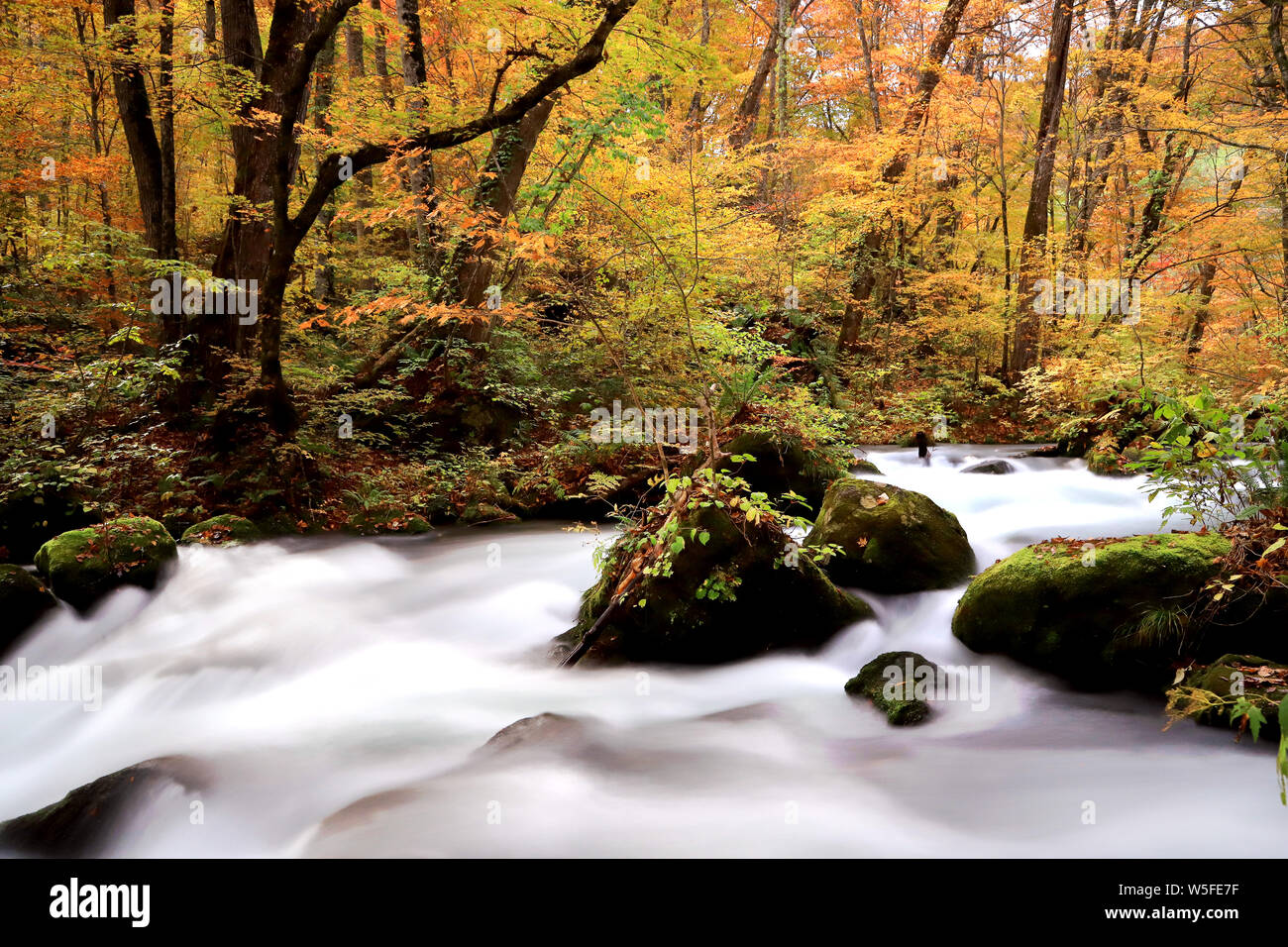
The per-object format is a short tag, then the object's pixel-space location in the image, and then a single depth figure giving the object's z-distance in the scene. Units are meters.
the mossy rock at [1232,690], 3.56
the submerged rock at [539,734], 4.25
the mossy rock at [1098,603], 4.38
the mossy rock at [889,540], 6.11
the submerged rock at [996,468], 10.37
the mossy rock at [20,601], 5.39
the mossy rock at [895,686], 4.40
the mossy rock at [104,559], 5.96
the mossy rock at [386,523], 8.70
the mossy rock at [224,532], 7.50
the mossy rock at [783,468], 7.85
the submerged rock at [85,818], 3.31
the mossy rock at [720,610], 5.33
